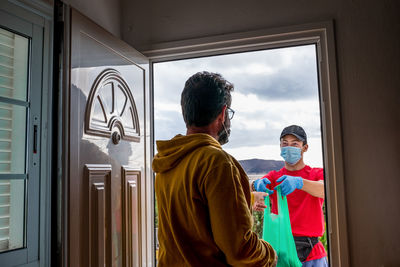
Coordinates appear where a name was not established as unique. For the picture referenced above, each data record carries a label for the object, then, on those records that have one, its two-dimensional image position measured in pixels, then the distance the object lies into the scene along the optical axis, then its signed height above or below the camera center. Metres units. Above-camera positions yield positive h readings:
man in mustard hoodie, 1.04 -0.05
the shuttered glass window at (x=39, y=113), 1.48 +0.30
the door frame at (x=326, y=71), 1.77 +0.53
